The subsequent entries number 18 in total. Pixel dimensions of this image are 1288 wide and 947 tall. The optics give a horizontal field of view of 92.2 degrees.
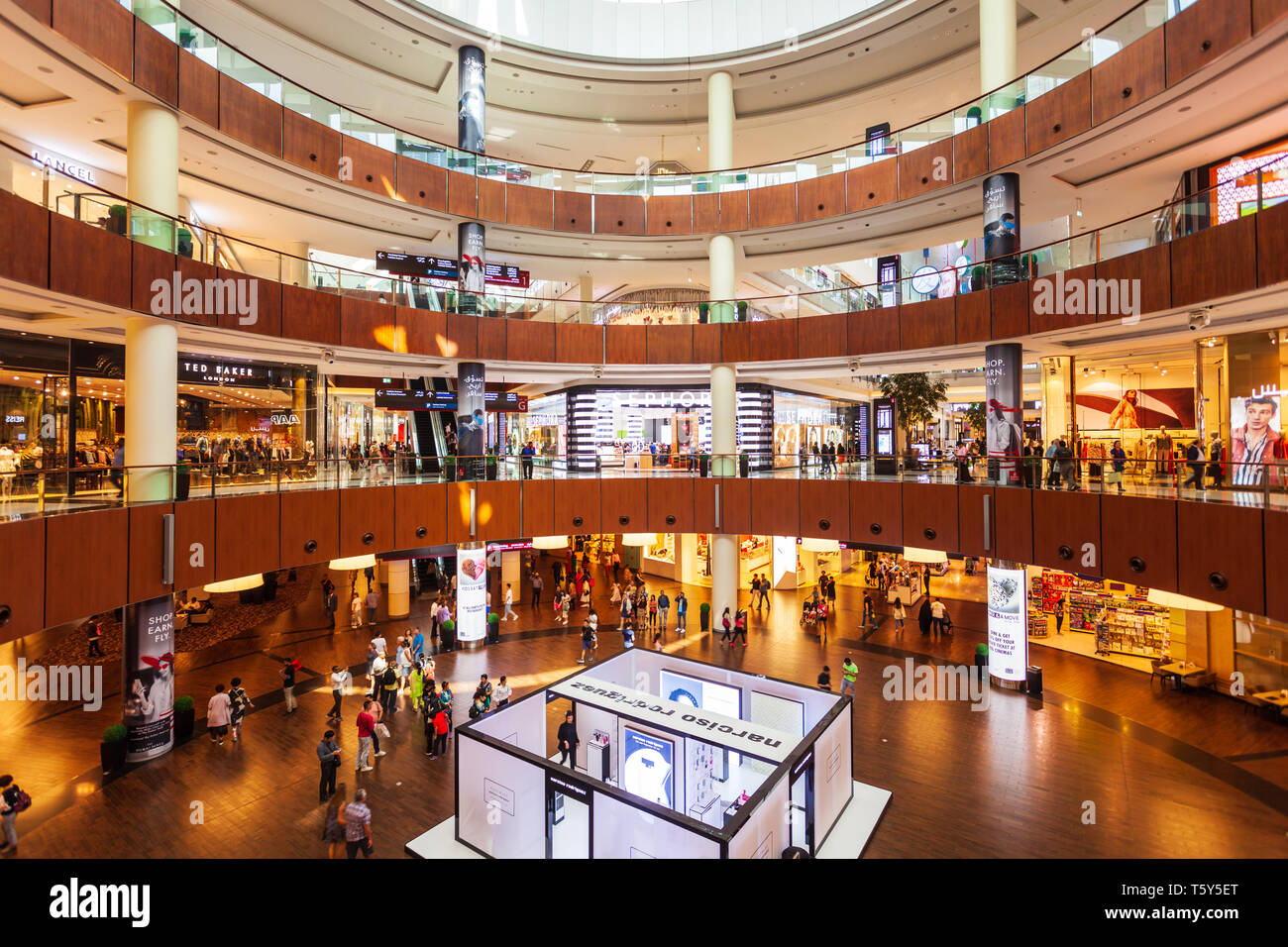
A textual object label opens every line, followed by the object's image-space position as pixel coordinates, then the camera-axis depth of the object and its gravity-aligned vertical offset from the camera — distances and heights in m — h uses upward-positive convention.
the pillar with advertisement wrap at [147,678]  12.27 -3.89
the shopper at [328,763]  11.12 -5.06
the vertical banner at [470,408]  19.77 +2.33
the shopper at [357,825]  9.29 -5.18
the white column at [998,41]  16.08 +11.40
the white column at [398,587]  23.05 -3.95
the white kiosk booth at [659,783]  8.64 -4.90
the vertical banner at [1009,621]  15.81 -3.76
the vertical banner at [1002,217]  15.88 +6.73
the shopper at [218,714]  13.00 -4.86
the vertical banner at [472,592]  19.33 -3.54
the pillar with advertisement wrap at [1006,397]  16.00 +2.07
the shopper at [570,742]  12.26 -5.20
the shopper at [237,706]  13.22 -4.79
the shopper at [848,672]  15.09 -4.74
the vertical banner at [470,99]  20.34 +12.57
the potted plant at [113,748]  11.93 -5.12
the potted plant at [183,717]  13.34 -5.07
